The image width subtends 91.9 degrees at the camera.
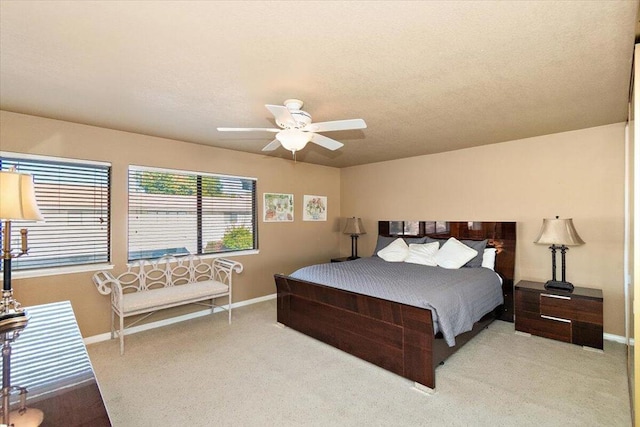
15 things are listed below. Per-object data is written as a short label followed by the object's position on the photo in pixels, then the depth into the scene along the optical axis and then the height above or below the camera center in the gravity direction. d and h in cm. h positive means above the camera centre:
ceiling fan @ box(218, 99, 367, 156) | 236 +71
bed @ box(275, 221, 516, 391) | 261 -108
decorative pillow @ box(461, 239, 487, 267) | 421 -49
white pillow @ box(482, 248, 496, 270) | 422 -62
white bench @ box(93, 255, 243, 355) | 339 -93
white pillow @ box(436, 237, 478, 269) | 418 -57
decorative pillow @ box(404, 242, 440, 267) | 448 -60
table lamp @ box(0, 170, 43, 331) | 184 +0
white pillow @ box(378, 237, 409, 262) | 479 -60
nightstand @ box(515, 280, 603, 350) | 324 -111
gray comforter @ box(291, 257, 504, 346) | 277 -75
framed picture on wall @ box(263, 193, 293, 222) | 524 +11
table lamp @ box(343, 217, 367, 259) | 578 -29
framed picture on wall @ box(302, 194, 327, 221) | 586 +10
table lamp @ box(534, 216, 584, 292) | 350 -27
